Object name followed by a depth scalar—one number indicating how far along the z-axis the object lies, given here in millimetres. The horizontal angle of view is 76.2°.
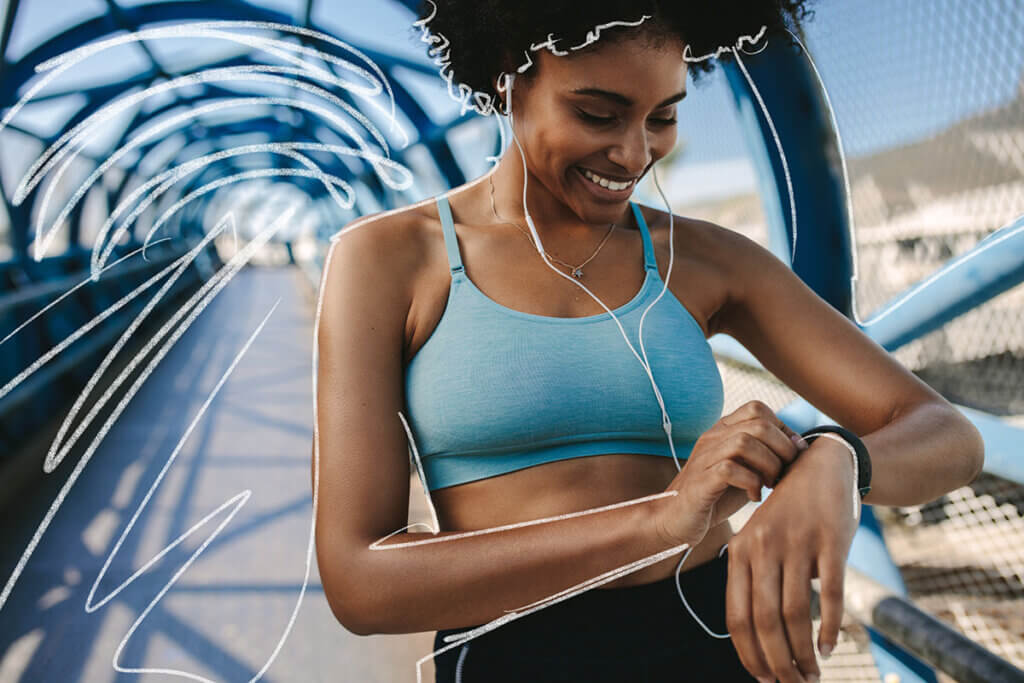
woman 533
